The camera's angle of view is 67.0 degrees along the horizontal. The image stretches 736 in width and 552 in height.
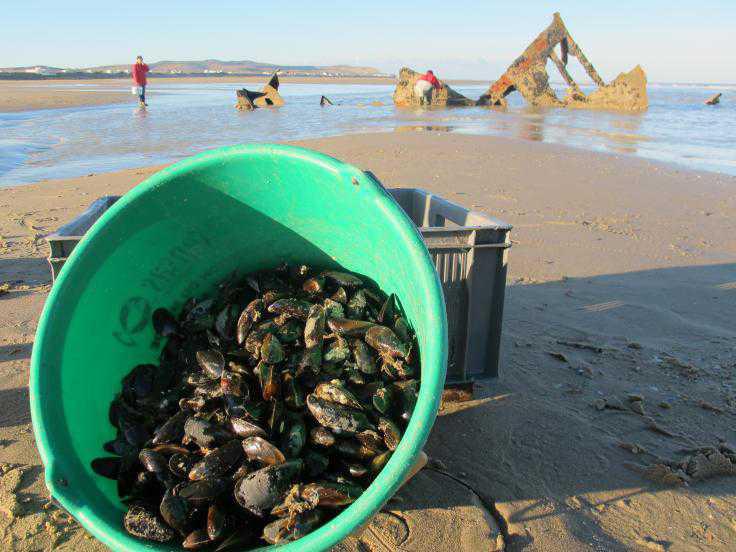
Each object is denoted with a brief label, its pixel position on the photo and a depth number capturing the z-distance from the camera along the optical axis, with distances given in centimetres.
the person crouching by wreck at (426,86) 2363
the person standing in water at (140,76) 2251
